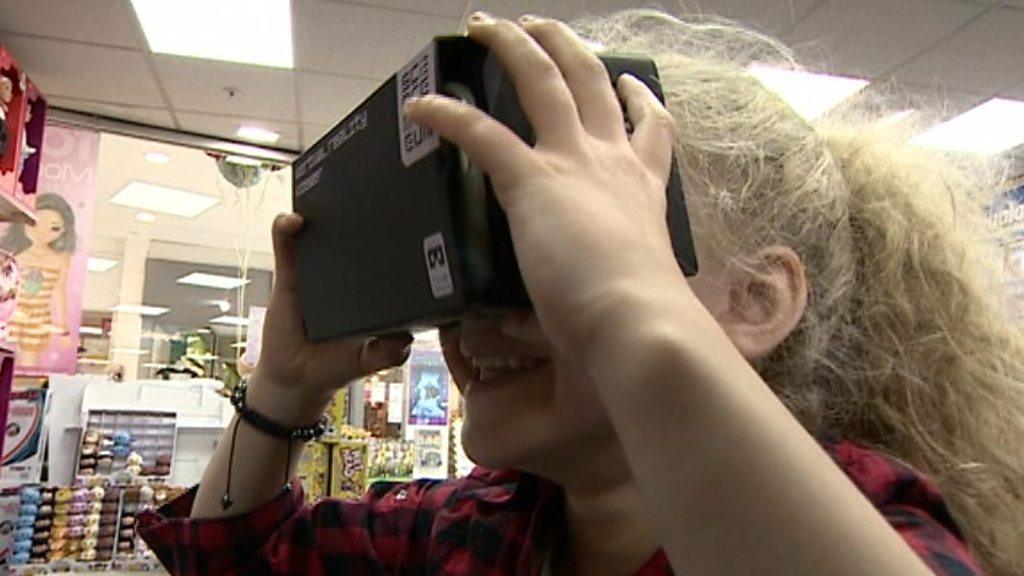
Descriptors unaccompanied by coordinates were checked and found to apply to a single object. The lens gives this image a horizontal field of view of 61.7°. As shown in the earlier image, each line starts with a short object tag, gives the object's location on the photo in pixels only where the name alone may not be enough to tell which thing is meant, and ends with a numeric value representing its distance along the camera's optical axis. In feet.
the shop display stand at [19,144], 8.44
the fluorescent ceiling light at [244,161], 14.05
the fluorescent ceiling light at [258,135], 13.41
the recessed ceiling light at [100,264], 25.41
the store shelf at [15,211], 8.09
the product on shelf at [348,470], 8.66
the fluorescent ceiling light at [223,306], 29.53
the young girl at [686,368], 1.25
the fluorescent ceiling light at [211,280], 26.30
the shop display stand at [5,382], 7.35
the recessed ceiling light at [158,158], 16.13
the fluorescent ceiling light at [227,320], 28.79
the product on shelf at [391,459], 9.48
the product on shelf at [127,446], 7.98
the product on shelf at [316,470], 8.59
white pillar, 24.23
